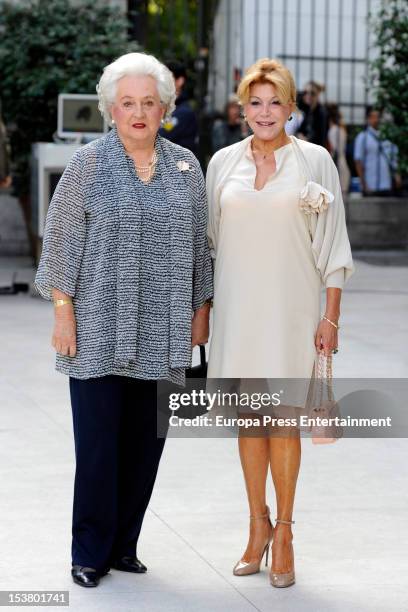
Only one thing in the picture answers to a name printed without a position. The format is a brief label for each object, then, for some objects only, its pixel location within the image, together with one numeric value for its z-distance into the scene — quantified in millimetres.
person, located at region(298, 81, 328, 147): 15508
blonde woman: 4418
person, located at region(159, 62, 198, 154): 10562
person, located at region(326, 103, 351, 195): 16547
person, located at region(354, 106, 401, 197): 16188
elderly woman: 4332
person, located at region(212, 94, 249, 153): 16070
